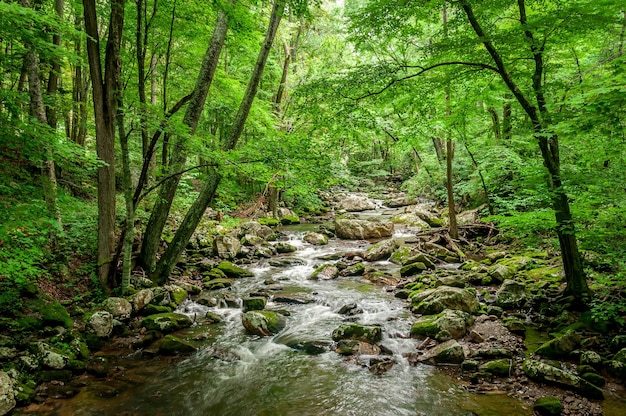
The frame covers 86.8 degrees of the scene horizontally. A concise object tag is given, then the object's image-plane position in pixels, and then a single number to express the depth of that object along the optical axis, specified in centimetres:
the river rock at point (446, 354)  562
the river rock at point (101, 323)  627
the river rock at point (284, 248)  1407
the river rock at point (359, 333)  655
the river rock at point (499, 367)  509
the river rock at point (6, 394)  412
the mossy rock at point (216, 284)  975
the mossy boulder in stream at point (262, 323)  721
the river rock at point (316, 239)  1512
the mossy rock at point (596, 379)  457
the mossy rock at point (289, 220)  1980
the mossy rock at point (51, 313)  603
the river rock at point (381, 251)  1257
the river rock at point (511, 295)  732
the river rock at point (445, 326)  630
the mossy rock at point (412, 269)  1045
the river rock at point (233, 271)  1095
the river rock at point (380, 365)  558
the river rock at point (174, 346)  625
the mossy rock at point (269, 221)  1779
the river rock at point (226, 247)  1260
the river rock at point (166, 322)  695
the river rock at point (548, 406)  417
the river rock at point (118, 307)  693
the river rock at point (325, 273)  1083
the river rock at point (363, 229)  1605
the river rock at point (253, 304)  839
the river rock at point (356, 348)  619
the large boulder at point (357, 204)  2445
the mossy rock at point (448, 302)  727
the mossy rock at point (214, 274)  1040
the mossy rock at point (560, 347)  526
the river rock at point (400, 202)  2484
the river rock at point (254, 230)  1543
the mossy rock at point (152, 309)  749
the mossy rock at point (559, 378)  438
